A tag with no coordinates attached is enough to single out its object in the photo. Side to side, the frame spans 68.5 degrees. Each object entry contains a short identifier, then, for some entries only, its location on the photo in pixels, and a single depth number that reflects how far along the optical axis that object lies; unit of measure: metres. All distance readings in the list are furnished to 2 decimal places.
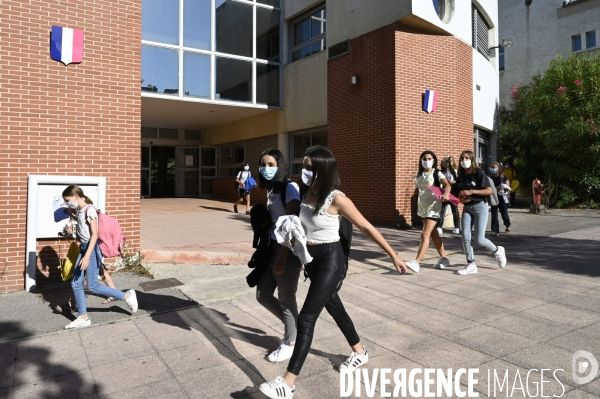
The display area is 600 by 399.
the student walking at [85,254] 4.32
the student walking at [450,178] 9.76
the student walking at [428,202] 6.29
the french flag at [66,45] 6.02
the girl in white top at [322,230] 2.92
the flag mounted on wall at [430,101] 11.10
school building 5.92
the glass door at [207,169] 20.03
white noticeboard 5.88
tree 15.03
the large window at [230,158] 18.25
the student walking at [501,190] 10.03
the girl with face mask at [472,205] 6.14
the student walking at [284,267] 3.40
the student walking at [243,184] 13.20
